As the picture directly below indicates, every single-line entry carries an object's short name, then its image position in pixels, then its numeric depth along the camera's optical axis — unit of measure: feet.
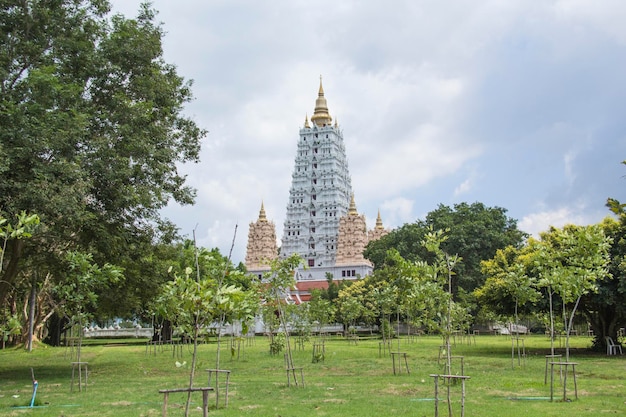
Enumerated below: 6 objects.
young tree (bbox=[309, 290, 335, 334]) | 131.34
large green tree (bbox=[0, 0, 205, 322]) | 56.90
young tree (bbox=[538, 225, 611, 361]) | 48.78
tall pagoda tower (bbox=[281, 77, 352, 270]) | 351.77
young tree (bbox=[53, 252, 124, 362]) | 52.95
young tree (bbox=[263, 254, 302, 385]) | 58.18
